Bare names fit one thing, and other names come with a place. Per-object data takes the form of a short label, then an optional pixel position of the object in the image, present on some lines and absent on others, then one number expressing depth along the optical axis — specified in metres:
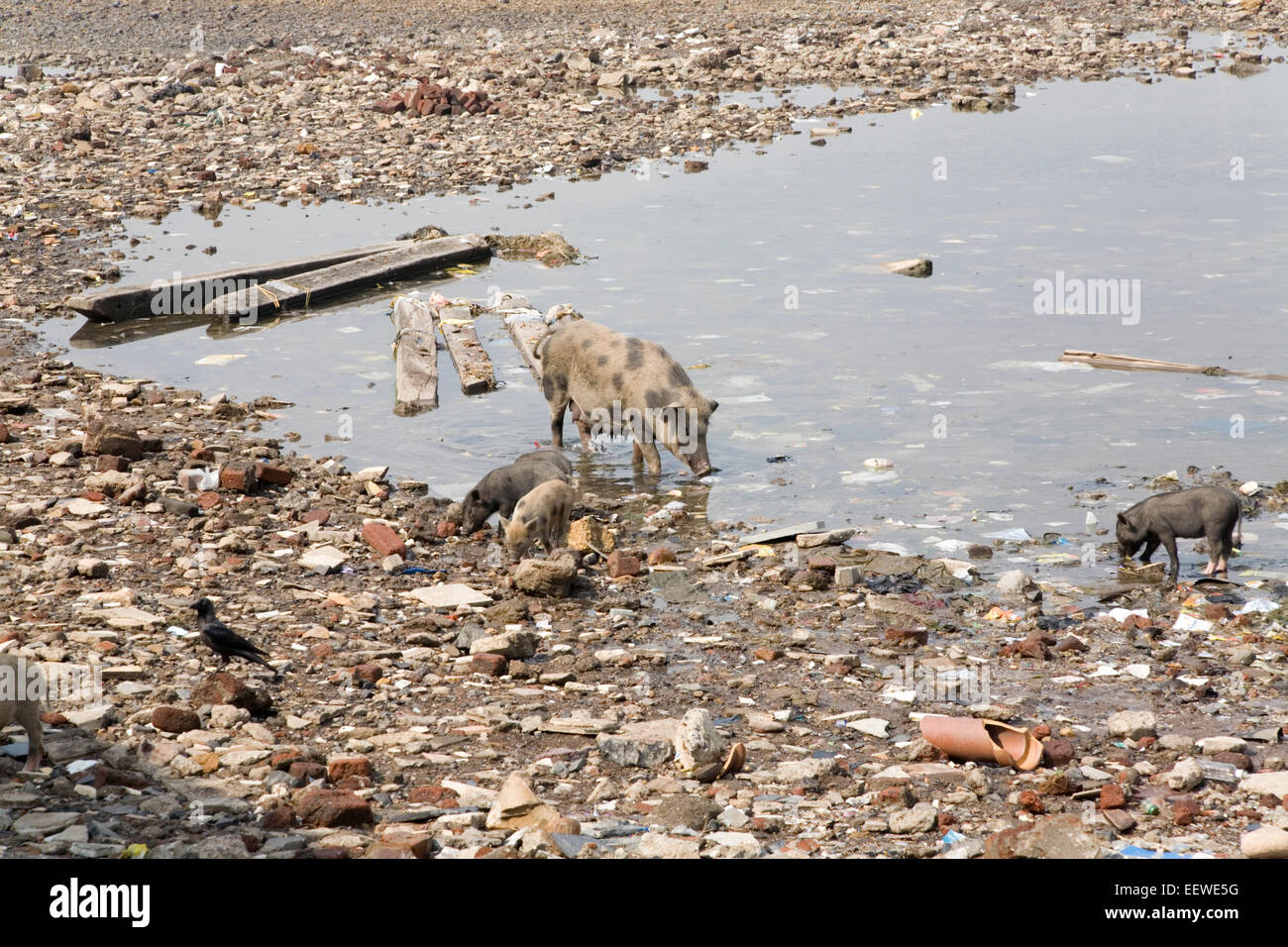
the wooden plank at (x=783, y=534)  16.90
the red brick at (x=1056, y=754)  10.99
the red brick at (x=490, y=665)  13.11
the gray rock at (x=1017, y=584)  15.19
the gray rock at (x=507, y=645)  13.33
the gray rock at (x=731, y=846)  9.24
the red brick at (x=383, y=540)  16.34
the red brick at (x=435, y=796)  10.27
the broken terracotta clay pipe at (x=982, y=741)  10.91
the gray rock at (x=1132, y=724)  11.54
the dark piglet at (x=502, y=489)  17.25
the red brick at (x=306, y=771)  10.45
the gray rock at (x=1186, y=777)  10.49
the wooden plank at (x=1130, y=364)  22.48
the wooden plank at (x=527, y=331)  23.47
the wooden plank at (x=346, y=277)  27.16
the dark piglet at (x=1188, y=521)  15.50
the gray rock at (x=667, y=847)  9.20
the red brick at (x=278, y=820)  9.51
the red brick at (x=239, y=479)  17.92
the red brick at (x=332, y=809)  9.61
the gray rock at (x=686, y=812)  9.84
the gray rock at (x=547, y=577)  15.09
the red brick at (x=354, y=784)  10.45
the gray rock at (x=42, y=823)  9.11
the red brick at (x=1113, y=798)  10.07
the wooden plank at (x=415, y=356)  22.41
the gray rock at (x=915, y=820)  9.73
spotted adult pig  19.52
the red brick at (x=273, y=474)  18.27
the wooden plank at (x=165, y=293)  26.46
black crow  12.29
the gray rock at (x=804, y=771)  10.81
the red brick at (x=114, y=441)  18.86
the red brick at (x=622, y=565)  16.06
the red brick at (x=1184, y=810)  9.87
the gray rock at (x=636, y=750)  11.14
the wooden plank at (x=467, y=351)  23.33
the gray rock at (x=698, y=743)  10.91
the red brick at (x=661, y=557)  16.42
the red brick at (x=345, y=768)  10.52
